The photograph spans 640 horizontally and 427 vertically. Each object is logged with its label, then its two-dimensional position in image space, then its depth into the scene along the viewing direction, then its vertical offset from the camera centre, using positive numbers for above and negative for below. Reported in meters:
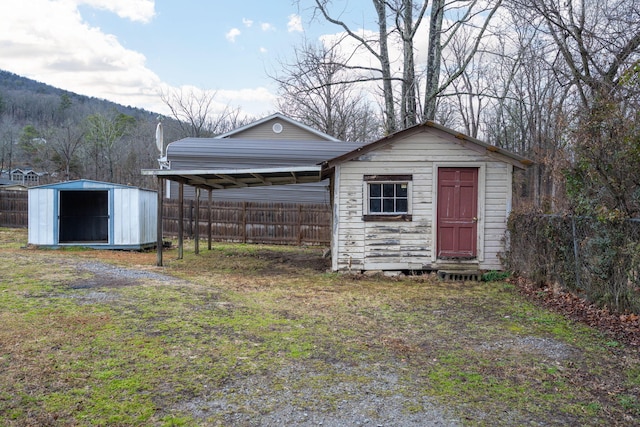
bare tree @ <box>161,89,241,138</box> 35.84 +7.22
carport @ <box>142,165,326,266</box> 9.52 +0.66
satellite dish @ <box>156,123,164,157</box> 18.71 +2.75
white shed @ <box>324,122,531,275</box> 9.18 +0.11
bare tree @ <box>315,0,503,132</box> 15.66 +5.57
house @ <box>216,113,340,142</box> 20.91 +3.40
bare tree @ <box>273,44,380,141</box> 31.30 +6.46
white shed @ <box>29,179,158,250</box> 12.87 -0.30
